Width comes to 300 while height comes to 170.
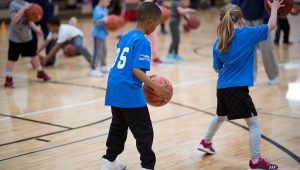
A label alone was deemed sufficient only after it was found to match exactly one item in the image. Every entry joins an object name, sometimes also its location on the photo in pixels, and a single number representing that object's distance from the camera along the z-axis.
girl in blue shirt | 7.15
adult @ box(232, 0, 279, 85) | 12.50
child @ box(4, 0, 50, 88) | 12.63
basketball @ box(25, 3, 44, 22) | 12.57
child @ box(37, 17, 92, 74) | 15.15
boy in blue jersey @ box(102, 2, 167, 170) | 6.44
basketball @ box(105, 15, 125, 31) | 14.43
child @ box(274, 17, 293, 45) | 19.17
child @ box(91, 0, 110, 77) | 14.30
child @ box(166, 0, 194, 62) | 16.58
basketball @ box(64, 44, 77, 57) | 17.84
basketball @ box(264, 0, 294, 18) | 7.94
